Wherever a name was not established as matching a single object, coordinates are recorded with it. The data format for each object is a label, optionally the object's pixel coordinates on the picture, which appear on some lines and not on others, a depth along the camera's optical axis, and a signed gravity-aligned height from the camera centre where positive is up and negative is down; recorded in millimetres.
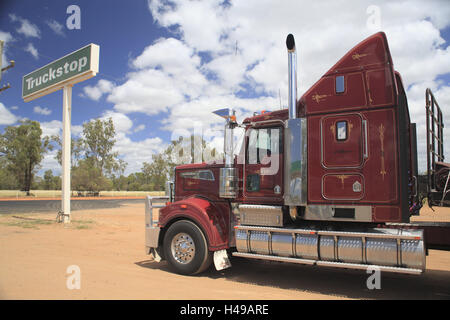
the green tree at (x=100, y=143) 64375 +6804
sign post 14305 +4712
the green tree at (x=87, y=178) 55531 -289
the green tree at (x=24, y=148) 52531 +4857
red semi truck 4984 -180
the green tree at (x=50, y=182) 78625 -1277
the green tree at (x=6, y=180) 57625 -522
